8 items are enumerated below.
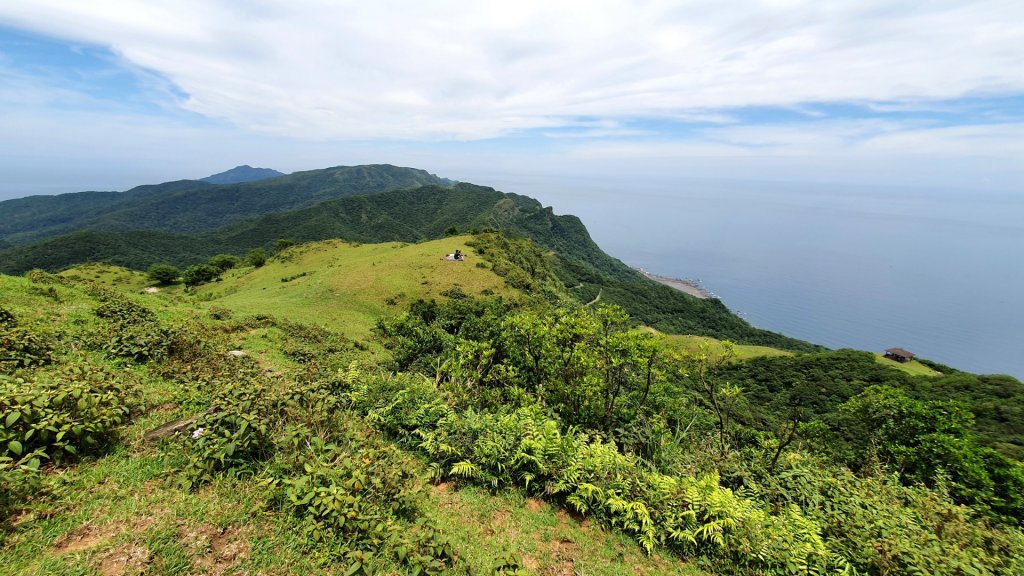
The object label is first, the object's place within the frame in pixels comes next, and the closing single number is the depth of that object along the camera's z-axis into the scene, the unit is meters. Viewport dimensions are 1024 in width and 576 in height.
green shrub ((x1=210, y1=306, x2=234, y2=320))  20.85
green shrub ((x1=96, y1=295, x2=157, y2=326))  12.67
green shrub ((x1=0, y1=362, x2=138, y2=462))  4.95
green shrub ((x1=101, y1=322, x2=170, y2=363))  9.68
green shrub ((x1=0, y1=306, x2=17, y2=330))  8.87
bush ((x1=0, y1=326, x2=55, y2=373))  7.45
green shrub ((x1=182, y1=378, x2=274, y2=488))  5.84
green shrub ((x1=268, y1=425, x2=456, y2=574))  5.18
